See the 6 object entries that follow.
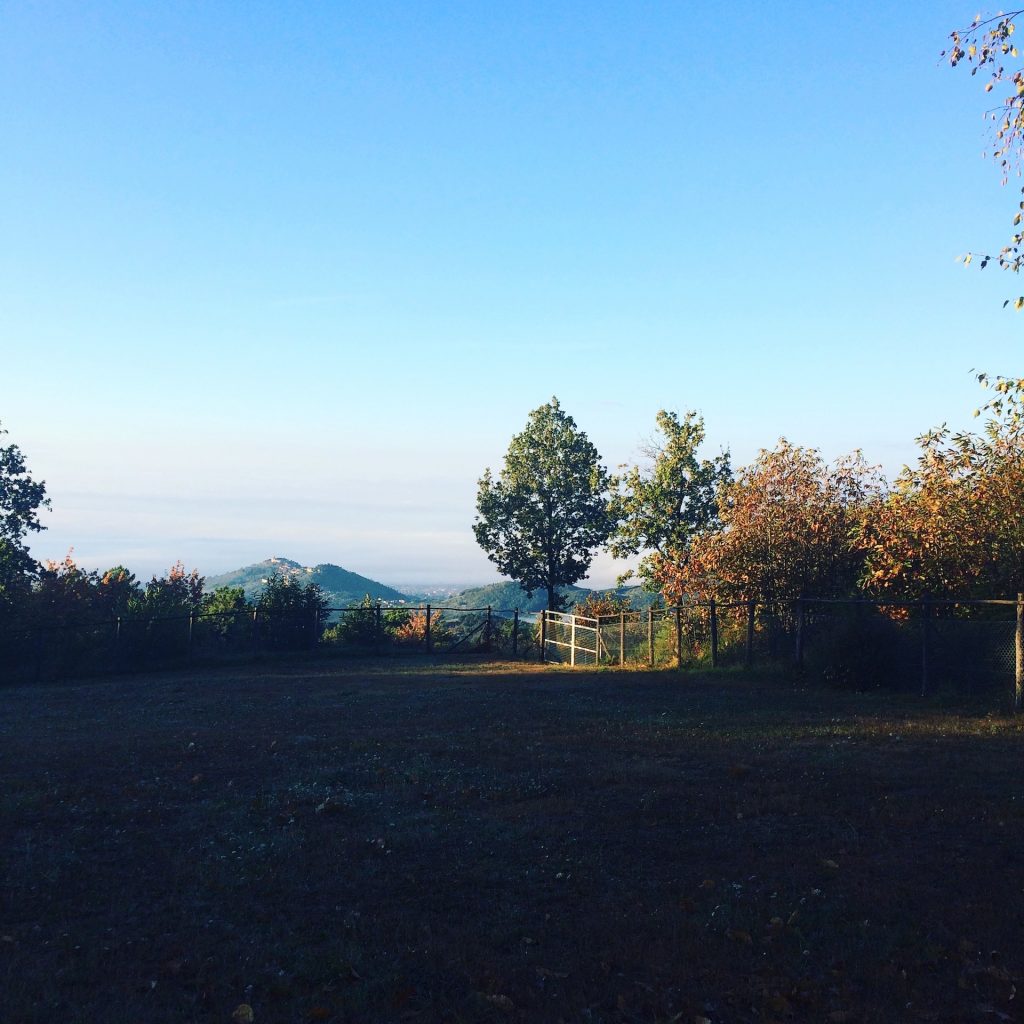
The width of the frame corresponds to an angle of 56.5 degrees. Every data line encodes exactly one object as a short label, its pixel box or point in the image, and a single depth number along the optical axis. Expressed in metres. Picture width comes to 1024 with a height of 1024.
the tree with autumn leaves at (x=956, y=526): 21.52
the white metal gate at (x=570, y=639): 34.19
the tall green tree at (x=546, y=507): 59.53
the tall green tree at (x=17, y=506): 39.53
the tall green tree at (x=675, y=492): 51.62
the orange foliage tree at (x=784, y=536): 30.02
